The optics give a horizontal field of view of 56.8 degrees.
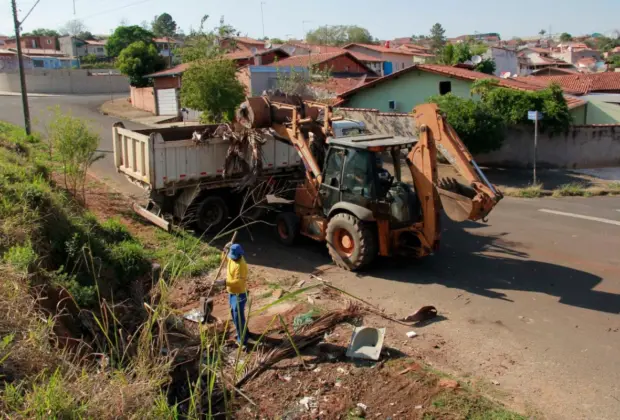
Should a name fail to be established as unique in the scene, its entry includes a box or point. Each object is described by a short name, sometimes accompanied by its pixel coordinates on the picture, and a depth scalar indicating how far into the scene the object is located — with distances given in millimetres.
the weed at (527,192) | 16797
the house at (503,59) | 43688
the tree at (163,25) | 97638
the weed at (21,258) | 6750
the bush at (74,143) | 12430
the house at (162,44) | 71938
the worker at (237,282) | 7020
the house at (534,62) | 53919
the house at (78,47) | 84388
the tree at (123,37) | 65062
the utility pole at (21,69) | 20391
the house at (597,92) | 25594
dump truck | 11367
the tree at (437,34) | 93500
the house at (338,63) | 34062
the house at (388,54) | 52691
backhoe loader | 9016
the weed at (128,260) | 8999
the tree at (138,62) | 40500
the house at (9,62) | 63044
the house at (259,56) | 38491
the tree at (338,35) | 84562
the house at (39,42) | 87312
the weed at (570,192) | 16891
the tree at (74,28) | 122988
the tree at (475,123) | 19344
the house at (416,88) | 24422
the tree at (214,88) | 21344
